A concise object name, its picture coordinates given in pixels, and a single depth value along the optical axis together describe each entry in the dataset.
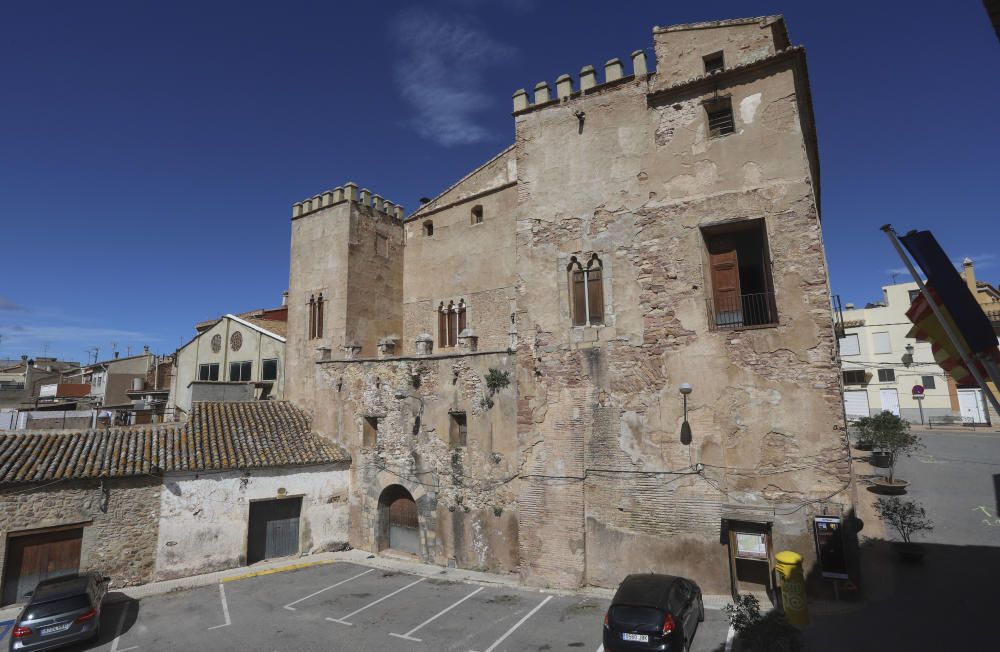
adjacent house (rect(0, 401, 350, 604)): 14.69
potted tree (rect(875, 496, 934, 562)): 13.11
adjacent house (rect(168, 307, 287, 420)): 23.81
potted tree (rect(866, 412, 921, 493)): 20.25
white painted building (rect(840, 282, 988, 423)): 38.50
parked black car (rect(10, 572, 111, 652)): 10.92
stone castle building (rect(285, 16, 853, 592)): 11.65
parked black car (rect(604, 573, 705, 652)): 8.95
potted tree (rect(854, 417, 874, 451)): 23.92
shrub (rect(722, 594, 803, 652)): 7.11
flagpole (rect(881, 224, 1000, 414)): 7.22
